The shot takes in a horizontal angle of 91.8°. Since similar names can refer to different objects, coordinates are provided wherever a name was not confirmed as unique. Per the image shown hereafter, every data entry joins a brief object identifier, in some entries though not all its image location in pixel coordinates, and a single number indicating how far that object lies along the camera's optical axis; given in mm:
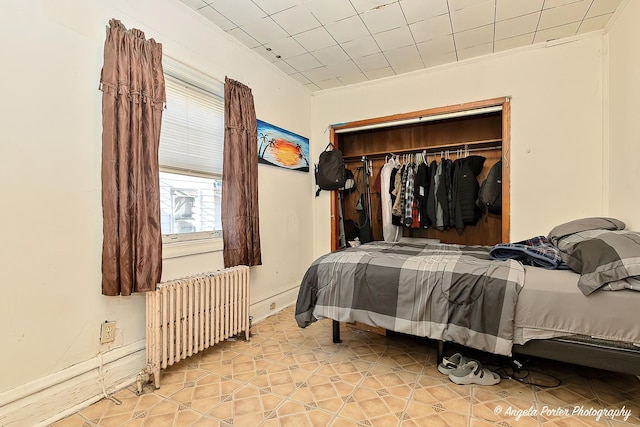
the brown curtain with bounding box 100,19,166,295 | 1796
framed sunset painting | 3174
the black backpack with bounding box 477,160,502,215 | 3277
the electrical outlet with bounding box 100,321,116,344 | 1869
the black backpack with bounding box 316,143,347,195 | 3807
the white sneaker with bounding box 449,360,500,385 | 1910
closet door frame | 3148
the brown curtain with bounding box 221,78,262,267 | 2633
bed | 1533
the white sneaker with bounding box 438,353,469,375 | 2023
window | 2297
